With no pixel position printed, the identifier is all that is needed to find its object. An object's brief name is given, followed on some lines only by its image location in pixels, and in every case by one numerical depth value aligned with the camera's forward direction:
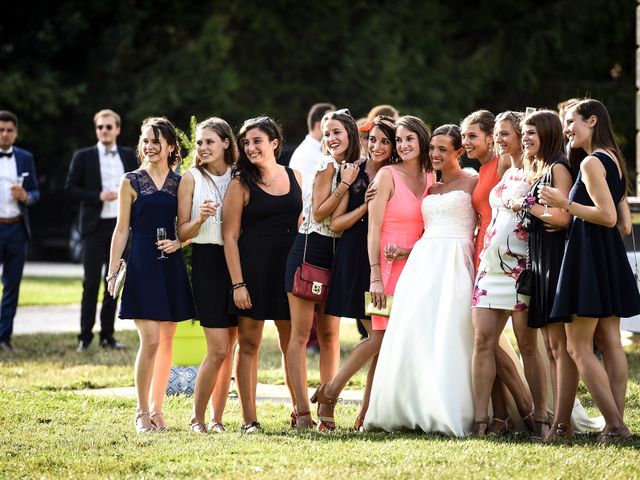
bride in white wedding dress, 13.21
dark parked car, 47.38
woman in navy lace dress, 13.67
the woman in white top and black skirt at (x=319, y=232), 13.66
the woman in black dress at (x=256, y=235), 13.63
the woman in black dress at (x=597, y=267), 12.21
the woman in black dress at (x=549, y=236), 12.54
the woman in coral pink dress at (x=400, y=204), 13.60
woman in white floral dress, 12.86
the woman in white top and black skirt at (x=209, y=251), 13.65
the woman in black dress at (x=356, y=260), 13.59
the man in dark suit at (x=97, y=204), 21.56
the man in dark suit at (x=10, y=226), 21.54
